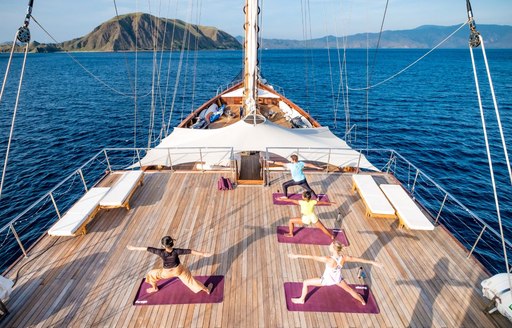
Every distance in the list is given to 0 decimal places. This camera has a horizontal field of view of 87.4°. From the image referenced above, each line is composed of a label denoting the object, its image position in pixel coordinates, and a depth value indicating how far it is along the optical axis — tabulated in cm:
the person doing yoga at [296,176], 924
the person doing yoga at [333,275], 566
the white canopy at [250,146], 1059
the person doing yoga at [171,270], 575
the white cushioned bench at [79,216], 770
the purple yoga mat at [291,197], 993
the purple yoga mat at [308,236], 802
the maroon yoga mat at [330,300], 600
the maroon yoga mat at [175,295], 614
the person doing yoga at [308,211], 733
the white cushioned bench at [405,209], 798
